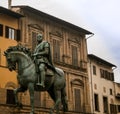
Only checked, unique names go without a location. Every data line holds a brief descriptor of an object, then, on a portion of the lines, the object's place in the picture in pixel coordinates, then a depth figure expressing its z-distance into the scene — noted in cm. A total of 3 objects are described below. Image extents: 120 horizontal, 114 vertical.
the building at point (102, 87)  3725
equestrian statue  1030
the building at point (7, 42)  2664
